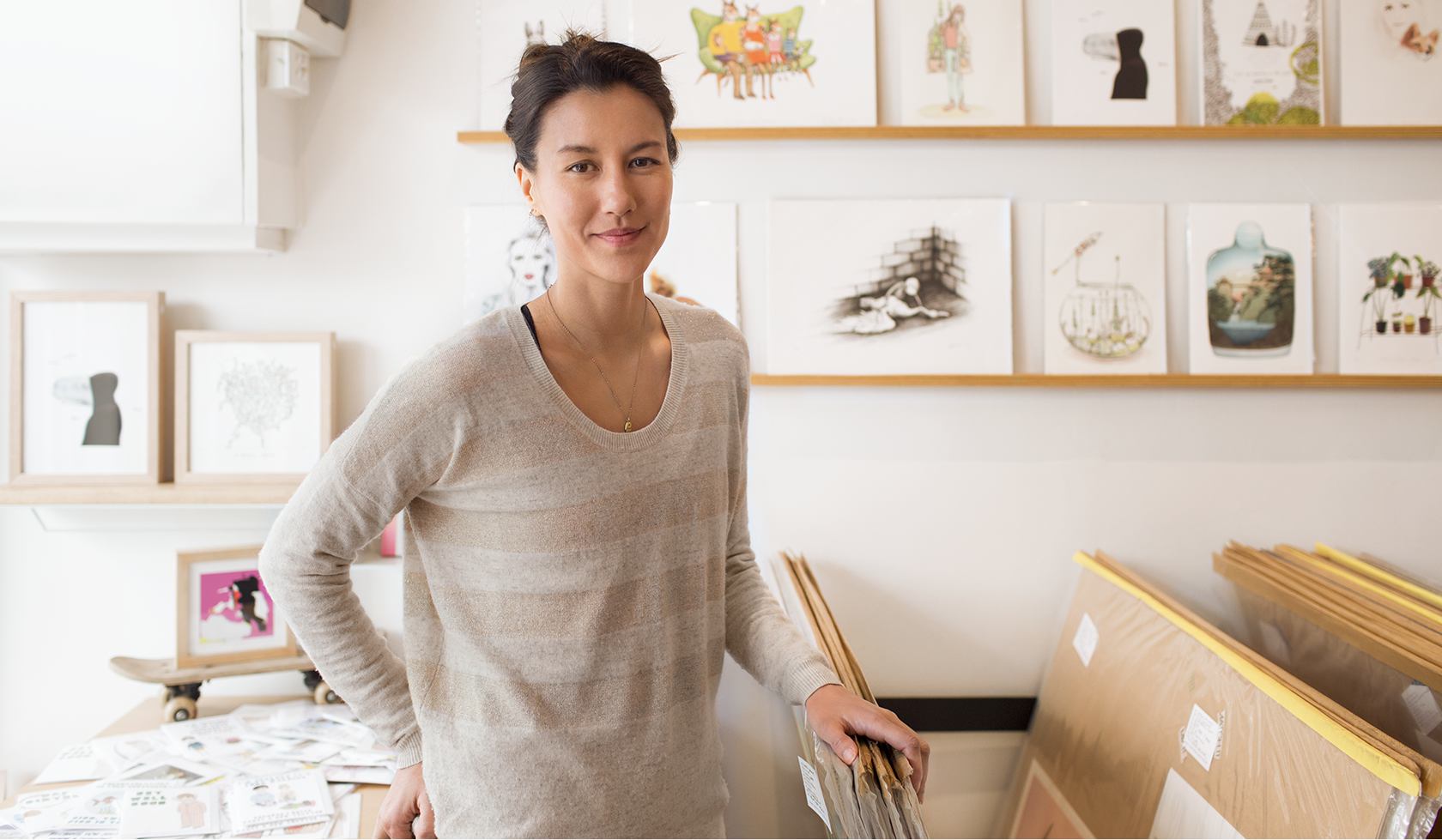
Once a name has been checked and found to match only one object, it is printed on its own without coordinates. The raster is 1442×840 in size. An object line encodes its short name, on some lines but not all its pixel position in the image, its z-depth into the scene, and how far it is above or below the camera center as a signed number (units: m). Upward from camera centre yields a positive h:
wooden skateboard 1.92 -0.46
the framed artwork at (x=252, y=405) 1.97 +0.06
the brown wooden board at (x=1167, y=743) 1.21 -0.46
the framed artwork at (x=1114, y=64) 1.98 +0.70
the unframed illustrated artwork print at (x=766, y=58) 1.96 +0.72
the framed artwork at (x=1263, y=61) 1.98 +0.71
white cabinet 1.79 +0.56
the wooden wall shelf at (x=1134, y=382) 1.98 +0.08
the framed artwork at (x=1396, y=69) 1.98 +0.69
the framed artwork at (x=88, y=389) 1.96 +0.09
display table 1.69 -0.55
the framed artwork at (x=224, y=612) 1.96 -0.35
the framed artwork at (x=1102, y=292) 2.01 +0.26
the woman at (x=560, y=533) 1.03 -0.11
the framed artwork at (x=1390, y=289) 2.01 +0.26
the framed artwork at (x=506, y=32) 1.98 +0.79
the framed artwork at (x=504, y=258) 2.00 +0.34
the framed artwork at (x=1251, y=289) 2.01 +0.27
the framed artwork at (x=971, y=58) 1.97 +0.72
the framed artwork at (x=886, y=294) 2.00 +0.26
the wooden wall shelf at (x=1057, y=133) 1.96 +0.57
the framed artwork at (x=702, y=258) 2.00 +0.34
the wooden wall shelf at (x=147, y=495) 1.88 -0.11
